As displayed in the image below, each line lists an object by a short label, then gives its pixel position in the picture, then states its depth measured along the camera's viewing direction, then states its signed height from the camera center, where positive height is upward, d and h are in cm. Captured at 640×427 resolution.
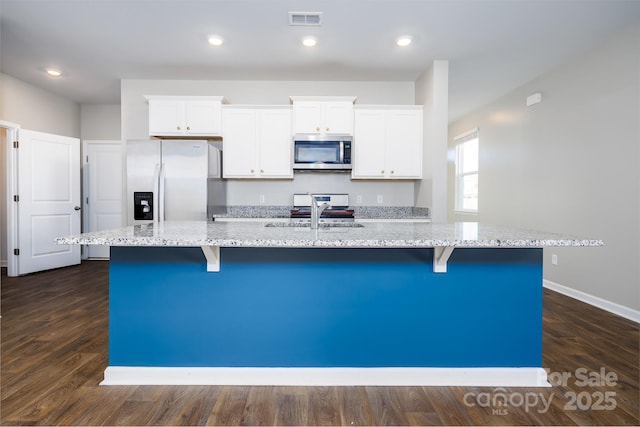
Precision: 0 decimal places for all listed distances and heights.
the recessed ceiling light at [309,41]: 331 +162
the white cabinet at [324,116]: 407 +107
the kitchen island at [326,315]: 193 -62
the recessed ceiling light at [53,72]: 420 +164
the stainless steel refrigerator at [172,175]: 382 +33
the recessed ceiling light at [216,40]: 330 +162
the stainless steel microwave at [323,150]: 405 +66
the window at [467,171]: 614 +68
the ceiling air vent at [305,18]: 292 +164
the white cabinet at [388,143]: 412 +77
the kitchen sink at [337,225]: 228 -13
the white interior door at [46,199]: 459 +8
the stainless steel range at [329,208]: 424 -3
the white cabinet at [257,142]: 412 +77
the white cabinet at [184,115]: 402 +106
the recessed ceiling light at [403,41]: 330 +162
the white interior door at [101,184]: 562 +34
